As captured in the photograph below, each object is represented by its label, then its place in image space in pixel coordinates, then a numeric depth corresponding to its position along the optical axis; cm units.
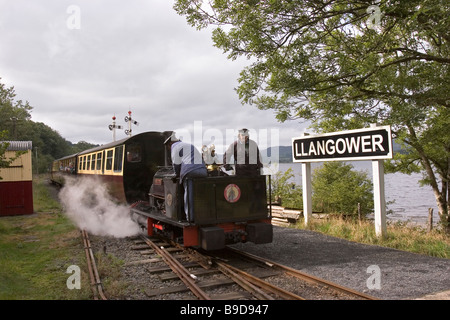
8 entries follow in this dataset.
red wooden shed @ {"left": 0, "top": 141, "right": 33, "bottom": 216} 1484
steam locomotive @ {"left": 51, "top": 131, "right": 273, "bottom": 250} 648
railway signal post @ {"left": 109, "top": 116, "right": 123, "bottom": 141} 2164
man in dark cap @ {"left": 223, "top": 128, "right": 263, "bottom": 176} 715
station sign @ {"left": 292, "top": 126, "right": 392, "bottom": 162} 801
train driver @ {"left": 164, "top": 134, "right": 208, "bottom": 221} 649
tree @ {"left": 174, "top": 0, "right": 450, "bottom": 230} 754
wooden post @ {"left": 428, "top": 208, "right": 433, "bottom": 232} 1155
